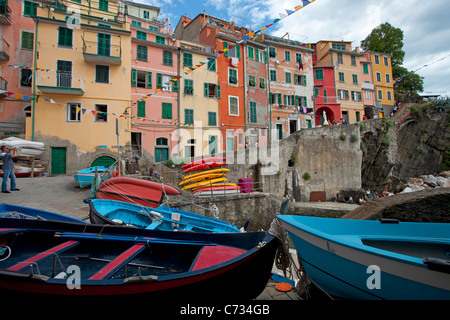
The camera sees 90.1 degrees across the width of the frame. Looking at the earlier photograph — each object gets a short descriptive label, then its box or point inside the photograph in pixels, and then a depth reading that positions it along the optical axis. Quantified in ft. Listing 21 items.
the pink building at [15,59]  52.47
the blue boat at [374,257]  8.31
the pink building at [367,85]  101.60
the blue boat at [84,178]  36.24
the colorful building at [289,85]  80.23
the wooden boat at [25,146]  42.88
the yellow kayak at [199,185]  36.83
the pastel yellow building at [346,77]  95.14
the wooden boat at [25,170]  43.86
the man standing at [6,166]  28.43
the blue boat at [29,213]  15.80
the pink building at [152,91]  58.44
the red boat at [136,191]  26.50
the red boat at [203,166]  42.19
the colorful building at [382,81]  105.40
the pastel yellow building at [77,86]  50.03
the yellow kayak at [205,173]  40.03
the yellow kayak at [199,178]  38.60
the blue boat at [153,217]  19.76
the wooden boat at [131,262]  8.36
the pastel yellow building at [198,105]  63.98
